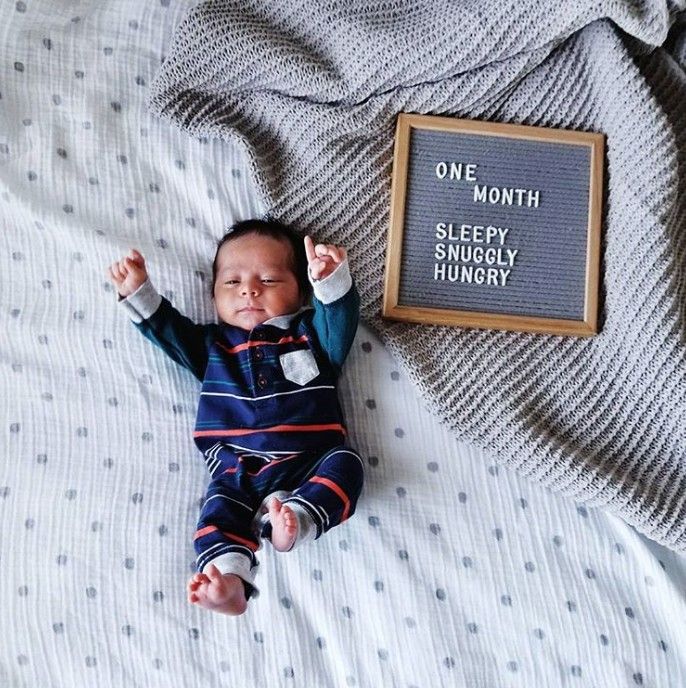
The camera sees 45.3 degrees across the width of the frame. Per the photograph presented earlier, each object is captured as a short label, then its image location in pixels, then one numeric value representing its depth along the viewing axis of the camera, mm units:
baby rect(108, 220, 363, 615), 1021
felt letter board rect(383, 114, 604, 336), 1170
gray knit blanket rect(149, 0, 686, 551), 1114
